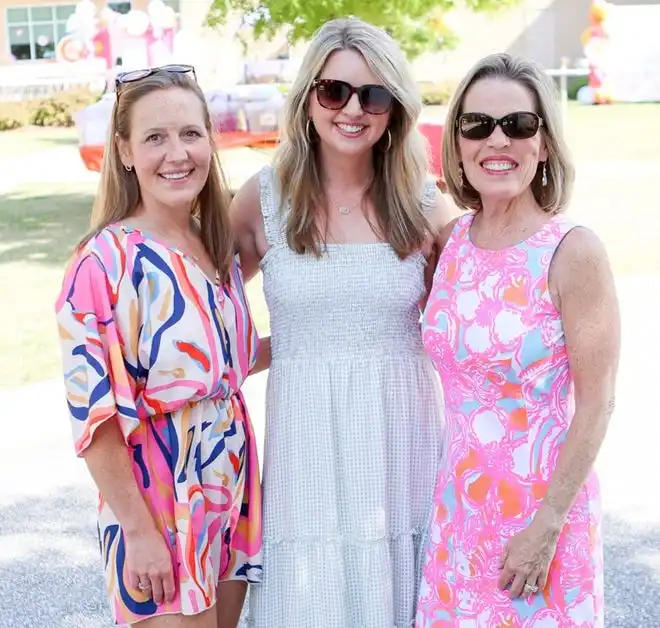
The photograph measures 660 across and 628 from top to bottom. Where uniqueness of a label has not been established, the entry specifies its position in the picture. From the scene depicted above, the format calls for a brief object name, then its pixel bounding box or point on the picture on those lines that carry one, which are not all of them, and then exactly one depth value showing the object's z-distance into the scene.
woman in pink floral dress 2.24
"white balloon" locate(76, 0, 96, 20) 25.17
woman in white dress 2.62
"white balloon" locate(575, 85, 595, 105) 30.67
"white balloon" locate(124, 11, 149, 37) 20.62
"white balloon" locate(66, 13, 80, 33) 26.06
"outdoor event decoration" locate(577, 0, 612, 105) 30.78
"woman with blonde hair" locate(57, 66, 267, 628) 2.27
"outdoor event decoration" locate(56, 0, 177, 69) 20.14
